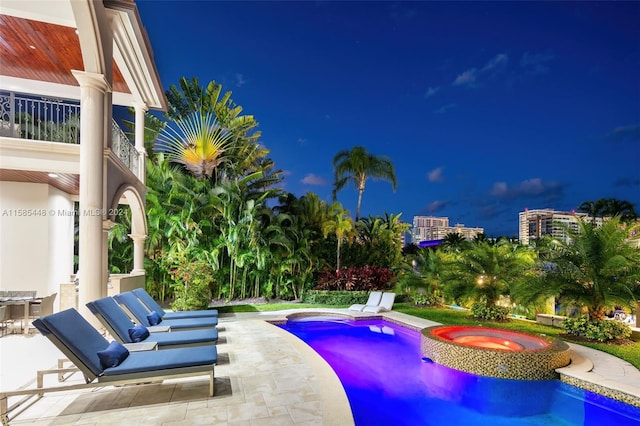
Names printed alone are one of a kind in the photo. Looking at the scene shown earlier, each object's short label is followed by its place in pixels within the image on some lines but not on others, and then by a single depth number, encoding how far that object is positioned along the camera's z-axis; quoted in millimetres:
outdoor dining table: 8000
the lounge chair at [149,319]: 6947
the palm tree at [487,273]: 11039
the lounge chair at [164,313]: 8109
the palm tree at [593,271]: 8141
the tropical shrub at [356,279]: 16219
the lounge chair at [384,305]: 12844
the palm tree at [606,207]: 35719
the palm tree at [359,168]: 22041
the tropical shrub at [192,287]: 11156
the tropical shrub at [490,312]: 11016
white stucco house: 7480
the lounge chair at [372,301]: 13312
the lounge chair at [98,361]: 4262
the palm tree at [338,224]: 16844
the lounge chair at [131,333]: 5684
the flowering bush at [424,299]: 14352
